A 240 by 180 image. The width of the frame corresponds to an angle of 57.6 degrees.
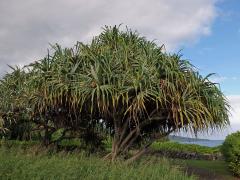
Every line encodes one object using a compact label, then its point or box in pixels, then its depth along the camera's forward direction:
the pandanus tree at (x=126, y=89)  6.04
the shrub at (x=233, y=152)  7.91
